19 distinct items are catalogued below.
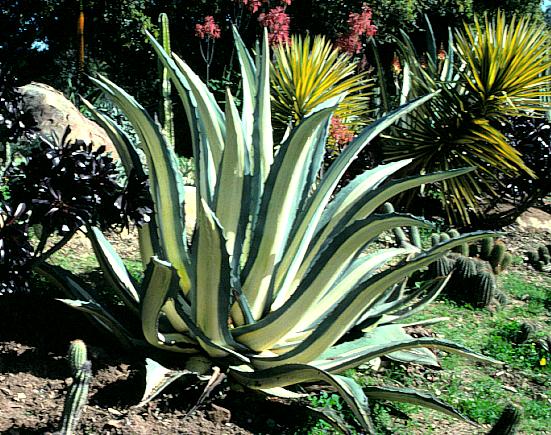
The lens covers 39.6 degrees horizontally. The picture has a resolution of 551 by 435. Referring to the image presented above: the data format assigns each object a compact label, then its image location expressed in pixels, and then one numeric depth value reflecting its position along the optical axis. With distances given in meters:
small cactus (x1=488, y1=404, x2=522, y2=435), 2.94
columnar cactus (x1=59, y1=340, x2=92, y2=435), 2.74
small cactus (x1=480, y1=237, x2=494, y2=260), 6.59
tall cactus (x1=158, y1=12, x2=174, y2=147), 11.82
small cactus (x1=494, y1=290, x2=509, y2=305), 6.02
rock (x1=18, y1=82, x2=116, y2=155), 7.55
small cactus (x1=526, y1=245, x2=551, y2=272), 7.18
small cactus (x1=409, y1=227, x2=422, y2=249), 5.96
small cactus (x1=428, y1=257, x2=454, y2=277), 5.93
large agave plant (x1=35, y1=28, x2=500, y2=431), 3.27
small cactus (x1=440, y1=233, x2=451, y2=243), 6.40
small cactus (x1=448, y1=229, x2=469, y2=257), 6.34
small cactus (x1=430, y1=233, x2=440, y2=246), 6.25
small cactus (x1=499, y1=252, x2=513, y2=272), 6.71
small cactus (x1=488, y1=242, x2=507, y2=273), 6.61
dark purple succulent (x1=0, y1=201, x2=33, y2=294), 3.29
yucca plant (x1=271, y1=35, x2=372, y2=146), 6.26
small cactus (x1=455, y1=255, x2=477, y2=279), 5.92
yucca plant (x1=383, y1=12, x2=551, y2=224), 6.84
